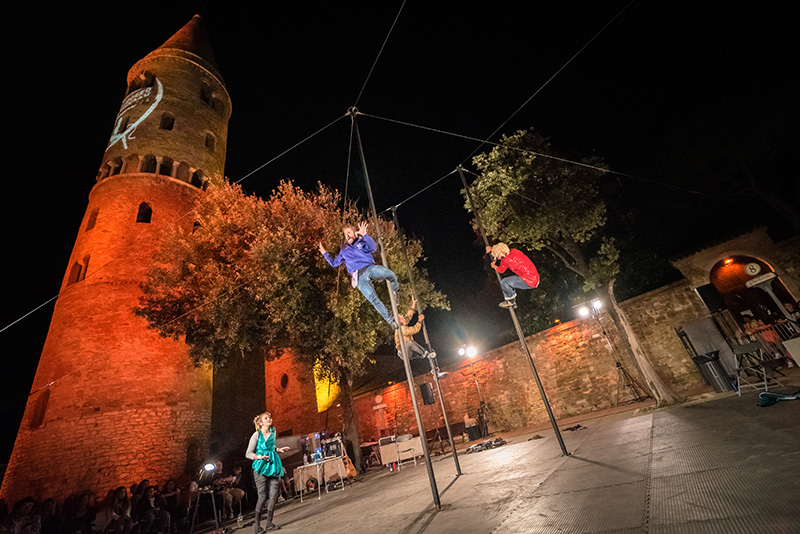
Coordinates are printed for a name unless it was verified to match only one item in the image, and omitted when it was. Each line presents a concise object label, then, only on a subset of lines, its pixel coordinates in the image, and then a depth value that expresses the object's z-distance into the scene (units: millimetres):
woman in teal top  5570
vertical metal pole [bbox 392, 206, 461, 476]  5941
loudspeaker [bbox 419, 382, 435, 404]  13001
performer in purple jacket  5461
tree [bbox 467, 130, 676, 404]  11523
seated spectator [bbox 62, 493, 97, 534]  9023
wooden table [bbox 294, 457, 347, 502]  9784
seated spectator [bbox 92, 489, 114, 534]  9211
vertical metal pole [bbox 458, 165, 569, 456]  5021
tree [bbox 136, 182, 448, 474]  11602
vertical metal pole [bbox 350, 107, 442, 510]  3613
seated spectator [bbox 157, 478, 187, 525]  10035
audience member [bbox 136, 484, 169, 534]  8805
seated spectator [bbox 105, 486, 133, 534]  8562
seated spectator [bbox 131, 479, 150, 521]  9789
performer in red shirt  6367
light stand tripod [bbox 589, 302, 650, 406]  13179
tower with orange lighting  12180
